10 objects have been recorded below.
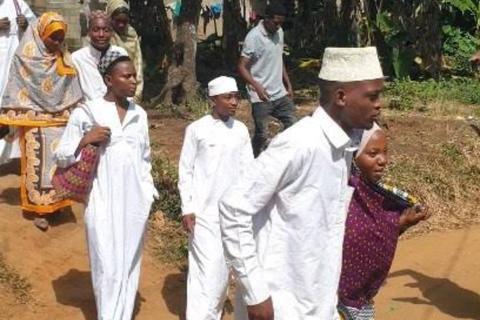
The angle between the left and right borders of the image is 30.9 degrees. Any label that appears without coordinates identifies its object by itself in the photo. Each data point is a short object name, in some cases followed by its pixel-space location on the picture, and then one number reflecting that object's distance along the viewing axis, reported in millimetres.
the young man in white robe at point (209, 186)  5543
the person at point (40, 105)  6895
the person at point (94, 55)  6410
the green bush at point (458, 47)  15102
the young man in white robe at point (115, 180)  5156
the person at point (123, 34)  7223
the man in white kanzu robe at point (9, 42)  7805
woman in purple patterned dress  4039
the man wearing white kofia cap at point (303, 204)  2984
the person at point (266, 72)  8180
